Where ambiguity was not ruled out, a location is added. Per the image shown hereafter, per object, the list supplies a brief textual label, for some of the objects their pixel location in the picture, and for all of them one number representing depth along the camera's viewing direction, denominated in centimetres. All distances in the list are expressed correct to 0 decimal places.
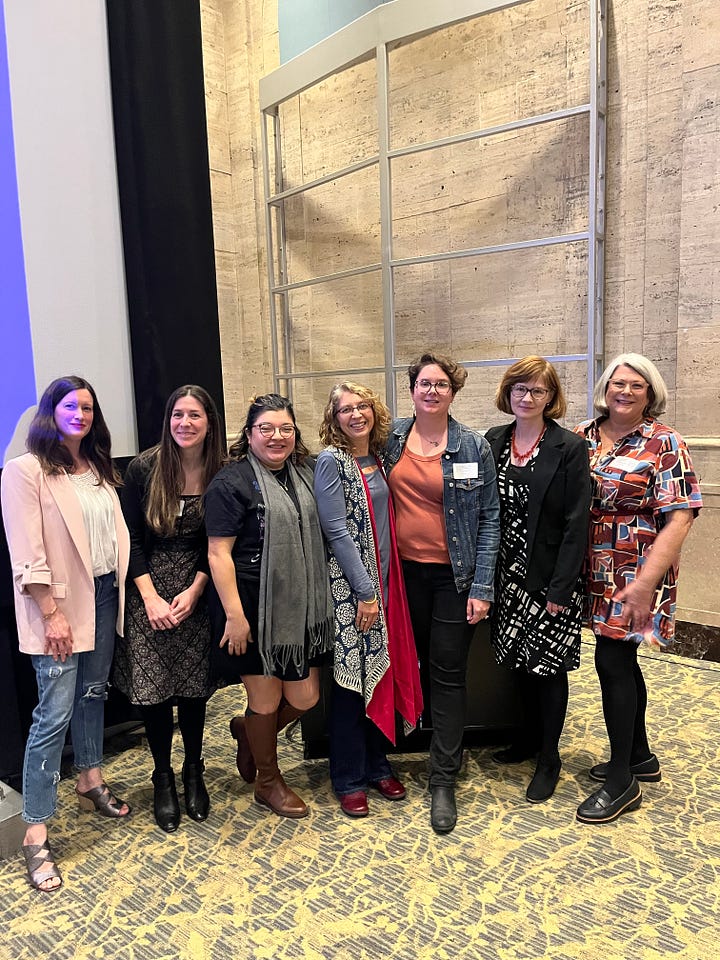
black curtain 296
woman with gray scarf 221
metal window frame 390
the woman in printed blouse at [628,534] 219
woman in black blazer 225
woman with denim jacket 230
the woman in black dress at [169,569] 231
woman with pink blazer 212
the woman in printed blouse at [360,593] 227
